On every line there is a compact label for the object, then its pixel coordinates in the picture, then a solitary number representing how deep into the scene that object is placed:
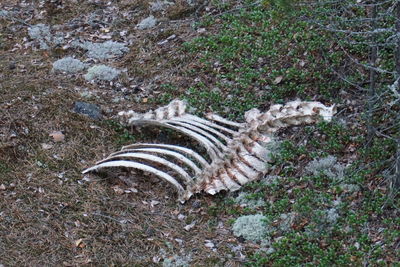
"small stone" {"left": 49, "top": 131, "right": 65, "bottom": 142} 7.36
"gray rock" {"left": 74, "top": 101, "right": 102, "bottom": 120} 7.77
